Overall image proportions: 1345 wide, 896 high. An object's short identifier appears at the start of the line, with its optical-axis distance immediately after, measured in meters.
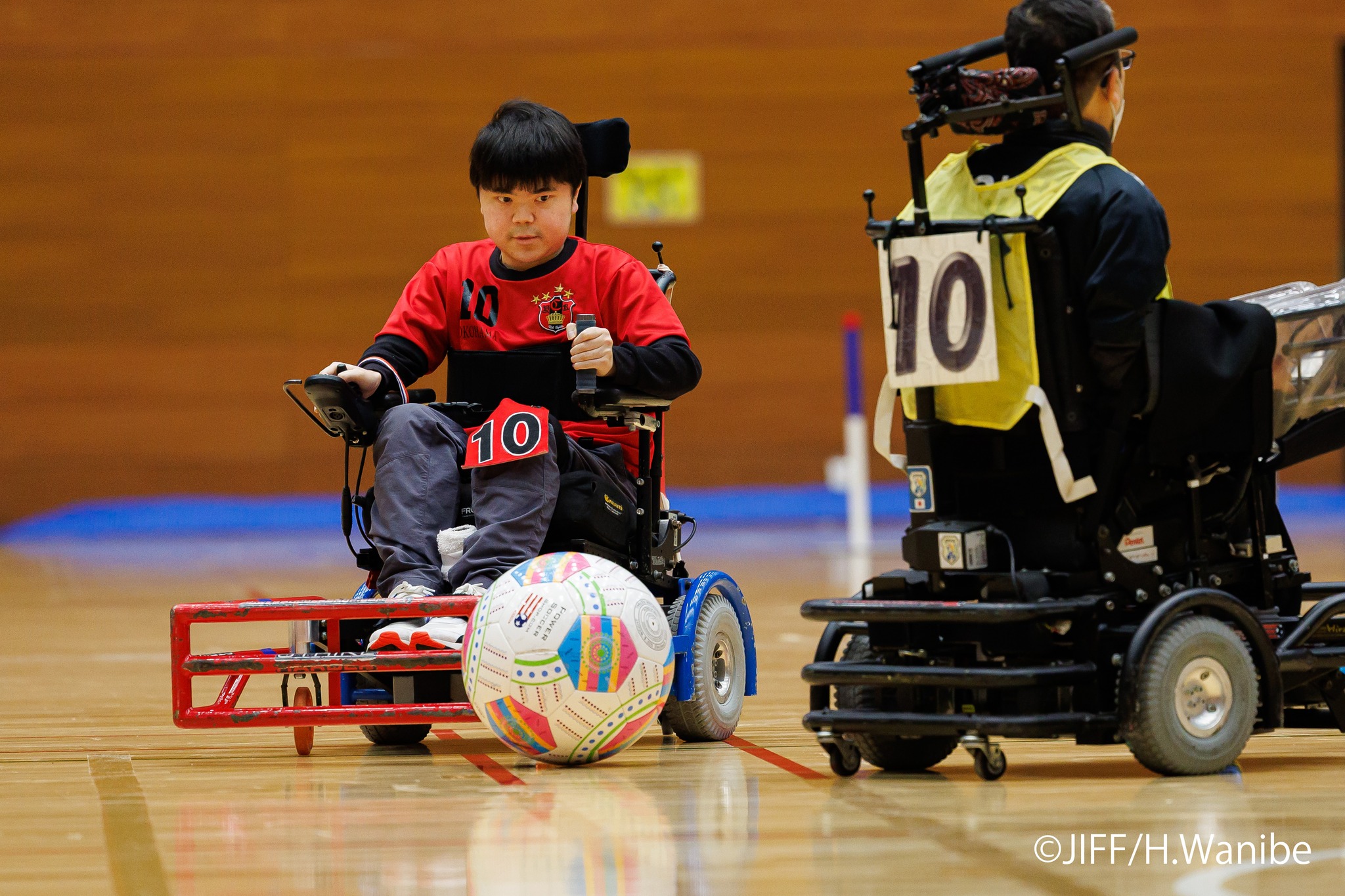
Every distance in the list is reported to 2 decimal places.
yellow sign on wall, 27.33
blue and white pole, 20.12
